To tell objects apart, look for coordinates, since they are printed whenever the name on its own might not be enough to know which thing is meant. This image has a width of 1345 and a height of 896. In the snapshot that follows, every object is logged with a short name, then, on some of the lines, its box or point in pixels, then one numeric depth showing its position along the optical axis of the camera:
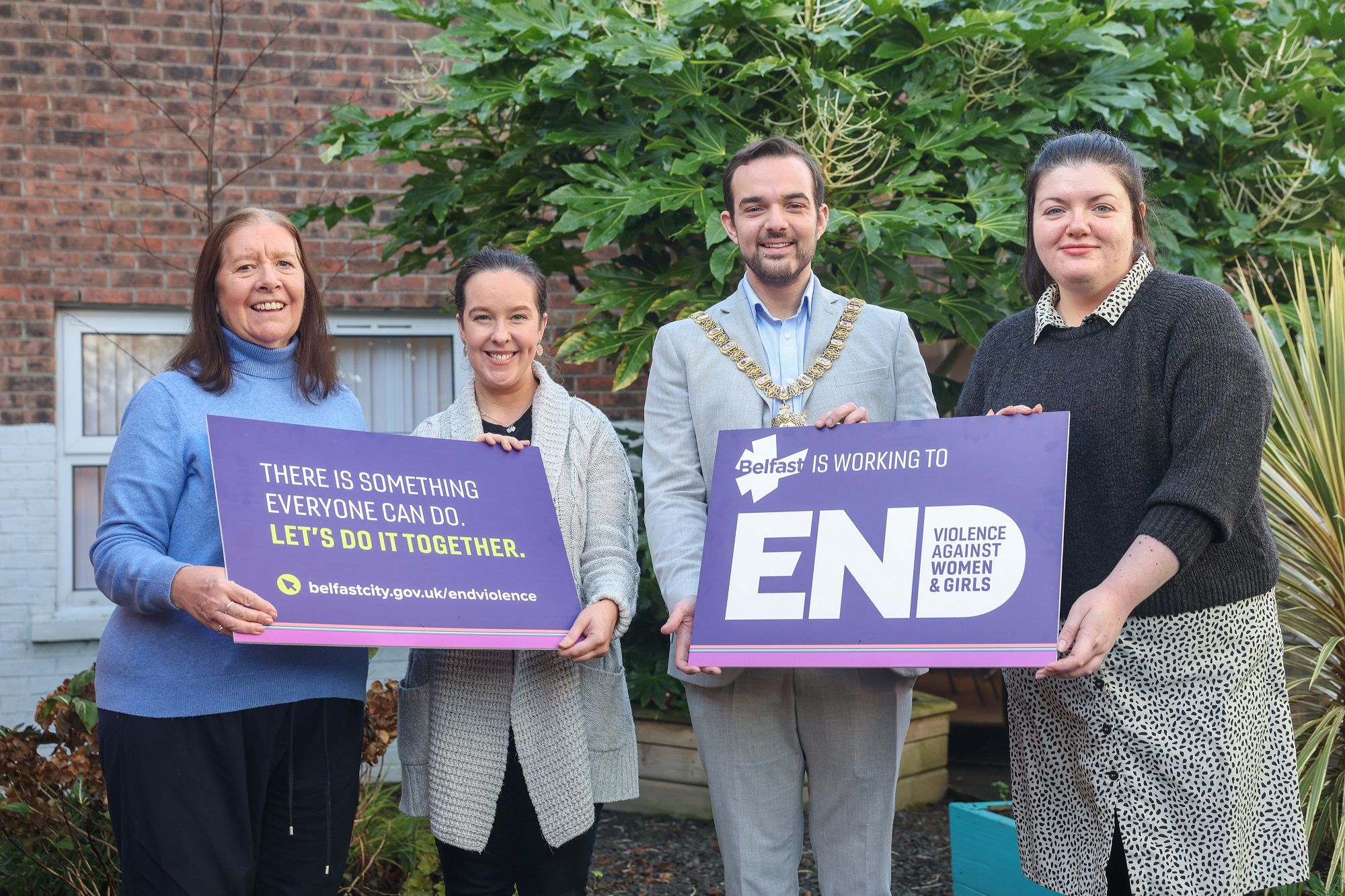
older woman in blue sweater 2.32
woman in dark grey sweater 2.13
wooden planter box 5.39
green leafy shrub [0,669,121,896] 3.61
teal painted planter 3.64
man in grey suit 2.55
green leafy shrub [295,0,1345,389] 4.24
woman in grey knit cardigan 2.59
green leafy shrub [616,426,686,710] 5.19
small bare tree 5.87
